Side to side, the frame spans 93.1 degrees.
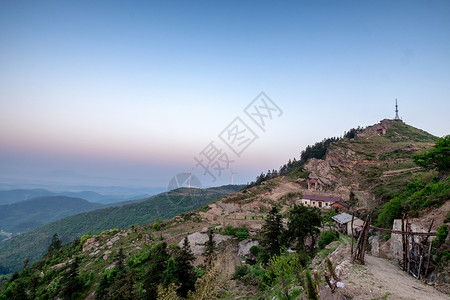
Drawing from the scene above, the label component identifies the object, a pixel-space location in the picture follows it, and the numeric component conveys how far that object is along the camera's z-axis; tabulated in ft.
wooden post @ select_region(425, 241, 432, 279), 33.01
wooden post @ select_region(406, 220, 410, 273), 36.69
